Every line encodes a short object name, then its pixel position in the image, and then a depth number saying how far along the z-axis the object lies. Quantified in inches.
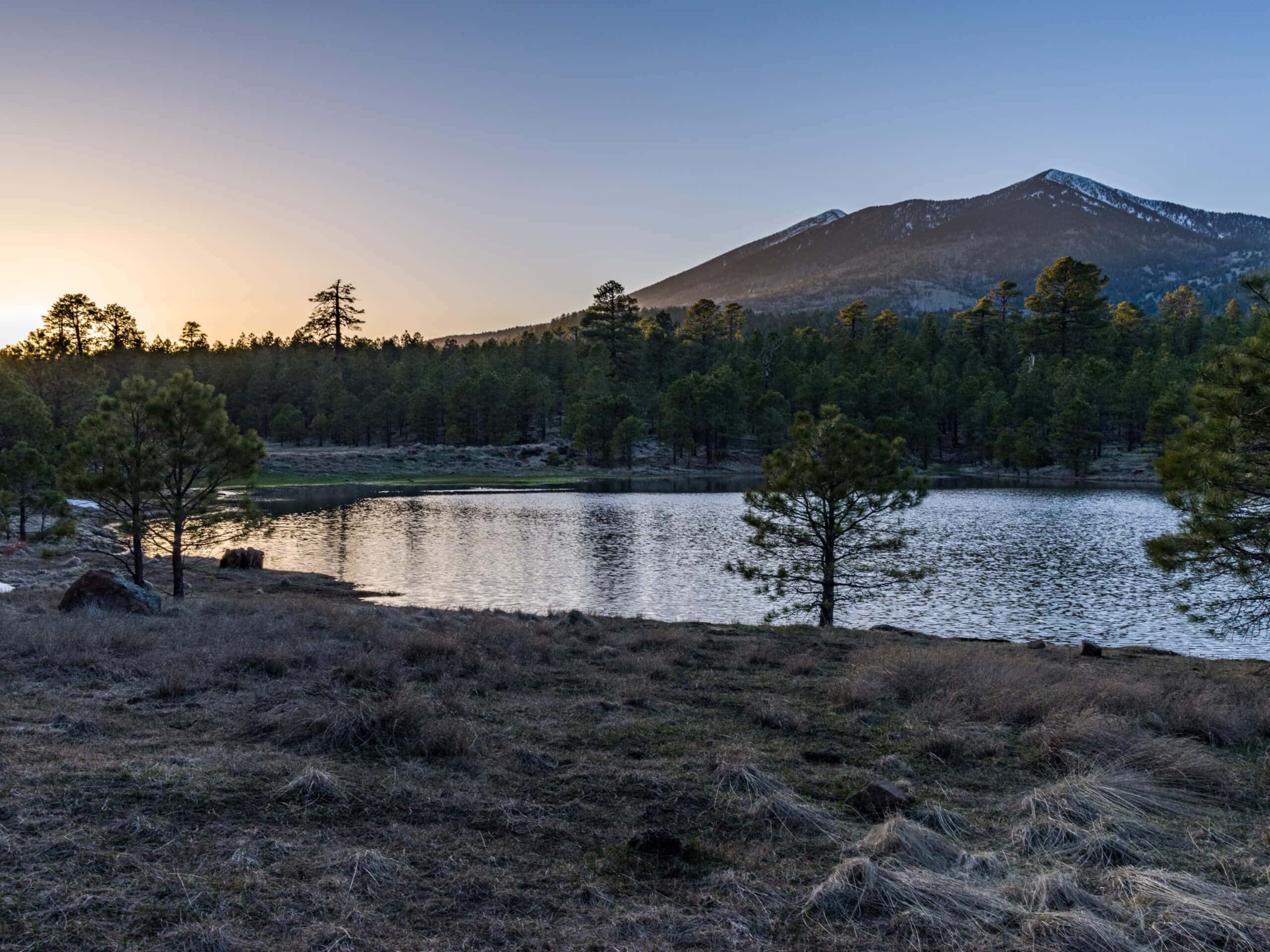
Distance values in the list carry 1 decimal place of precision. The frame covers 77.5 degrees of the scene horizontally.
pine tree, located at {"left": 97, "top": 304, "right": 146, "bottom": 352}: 5027.1
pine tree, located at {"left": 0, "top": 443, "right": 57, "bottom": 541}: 1332.4
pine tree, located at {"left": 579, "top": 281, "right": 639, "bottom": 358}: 5433.1
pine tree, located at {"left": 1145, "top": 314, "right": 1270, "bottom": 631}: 574.6
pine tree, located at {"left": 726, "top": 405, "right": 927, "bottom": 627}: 871.1
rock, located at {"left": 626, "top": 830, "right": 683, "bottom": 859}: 233.0
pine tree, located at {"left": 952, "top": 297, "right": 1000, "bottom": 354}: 5315.0
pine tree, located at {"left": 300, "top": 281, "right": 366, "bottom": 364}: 5487.2
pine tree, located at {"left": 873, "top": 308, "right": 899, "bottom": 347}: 5536.4
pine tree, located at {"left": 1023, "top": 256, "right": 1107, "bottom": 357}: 4785.9
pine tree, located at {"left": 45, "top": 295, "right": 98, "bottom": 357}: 3919.8
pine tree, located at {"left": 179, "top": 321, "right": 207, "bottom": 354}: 6318.9
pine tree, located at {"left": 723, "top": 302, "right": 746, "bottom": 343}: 6328.7
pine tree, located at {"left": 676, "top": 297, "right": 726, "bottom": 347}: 5689.0
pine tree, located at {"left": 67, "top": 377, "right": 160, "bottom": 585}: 810.2
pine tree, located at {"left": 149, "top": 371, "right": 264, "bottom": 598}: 846.5
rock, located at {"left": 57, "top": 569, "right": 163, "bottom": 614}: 632.4
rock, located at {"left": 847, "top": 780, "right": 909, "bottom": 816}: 276.8
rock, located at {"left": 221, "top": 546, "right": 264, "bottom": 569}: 1327.5
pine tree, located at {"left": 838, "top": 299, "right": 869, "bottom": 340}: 5969.5
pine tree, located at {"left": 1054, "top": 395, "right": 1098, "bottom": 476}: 3612.2
